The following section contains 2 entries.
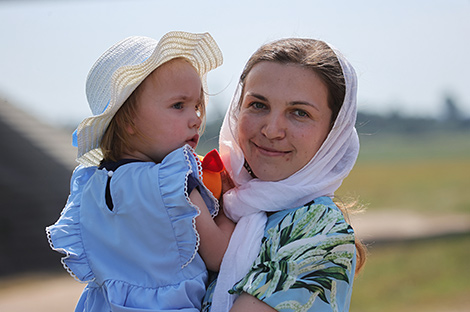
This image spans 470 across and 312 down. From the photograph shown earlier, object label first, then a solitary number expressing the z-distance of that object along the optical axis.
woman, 2.15
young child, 2.16
